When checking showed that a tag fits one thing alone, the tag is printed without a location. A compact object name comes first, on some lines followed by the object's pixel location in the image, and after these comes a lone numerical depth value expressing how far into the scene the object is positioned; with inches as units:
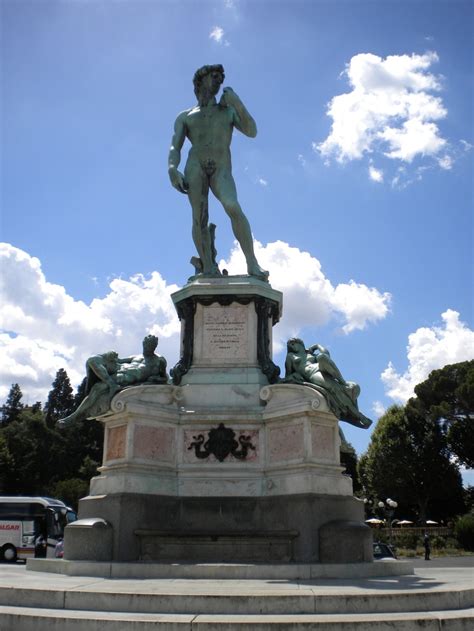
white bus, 1275.8
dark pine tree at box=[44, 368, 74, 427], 3452.3
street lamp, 1695.4
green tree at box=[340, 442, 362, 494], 2741.1
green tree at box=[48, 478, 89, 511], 2188.7
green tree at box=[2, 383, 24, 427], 3636.8
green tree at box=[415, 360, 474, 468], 2171.5
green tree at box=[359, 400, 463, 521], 2274.9
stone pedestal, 394.9
